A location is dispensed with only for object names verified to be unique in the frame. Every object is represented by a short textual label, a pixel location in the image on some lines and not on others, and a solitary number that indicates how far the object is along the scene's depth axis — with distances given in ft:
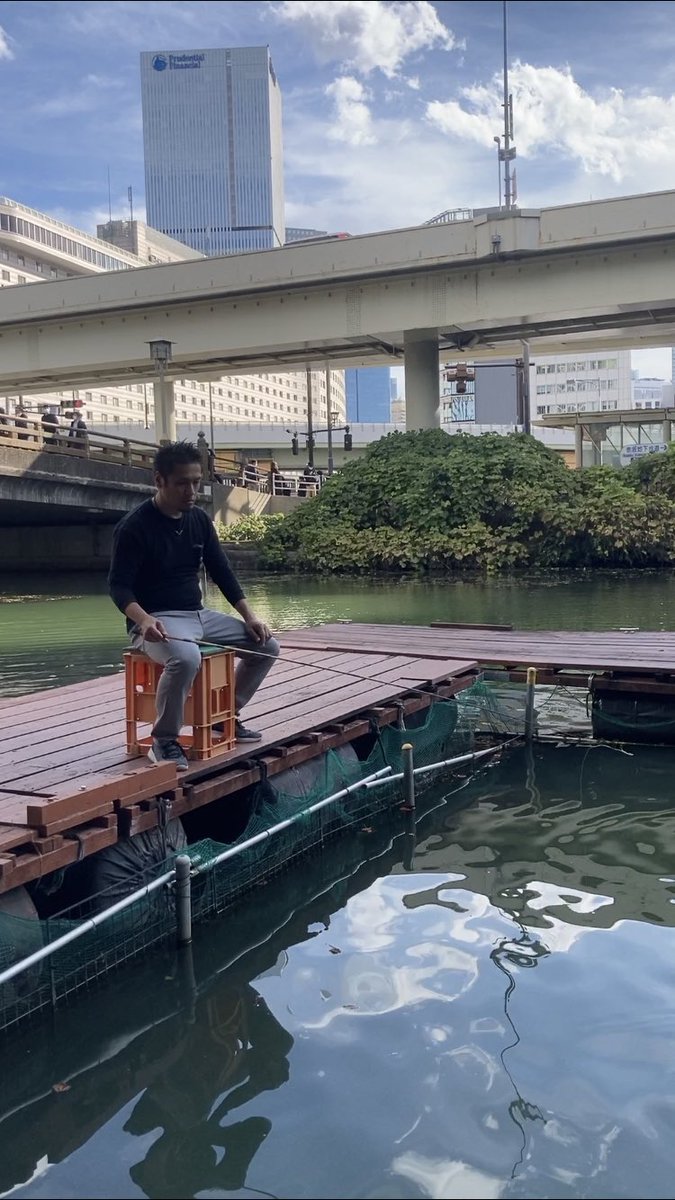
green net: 15.07
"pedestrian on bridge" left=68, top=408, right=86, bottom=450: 96.07
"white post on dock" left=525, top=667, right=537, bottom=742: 30.54
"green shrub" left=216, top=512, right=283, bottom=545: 108.78
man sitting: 18.26
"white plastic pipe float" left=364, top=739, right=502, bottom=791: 23.08
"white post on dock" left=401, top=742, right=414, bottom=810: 24.23
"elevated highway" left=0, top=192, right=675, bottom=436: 97.14
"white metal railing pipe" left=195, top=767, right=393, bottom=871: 17.56
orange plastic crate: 19.36
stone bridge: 88.48
